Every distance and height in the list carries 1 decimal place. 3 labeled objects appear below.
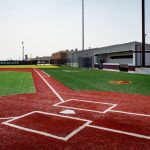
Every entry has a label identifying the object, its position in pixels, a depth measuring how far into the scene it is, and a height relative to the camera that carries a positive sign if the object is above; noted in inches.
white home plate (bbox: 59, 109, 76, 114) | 214.2 -59.2
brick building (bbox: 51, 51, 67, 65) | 2449.0 +134.1
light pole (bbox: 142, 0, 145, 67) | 776.6 +165.3
